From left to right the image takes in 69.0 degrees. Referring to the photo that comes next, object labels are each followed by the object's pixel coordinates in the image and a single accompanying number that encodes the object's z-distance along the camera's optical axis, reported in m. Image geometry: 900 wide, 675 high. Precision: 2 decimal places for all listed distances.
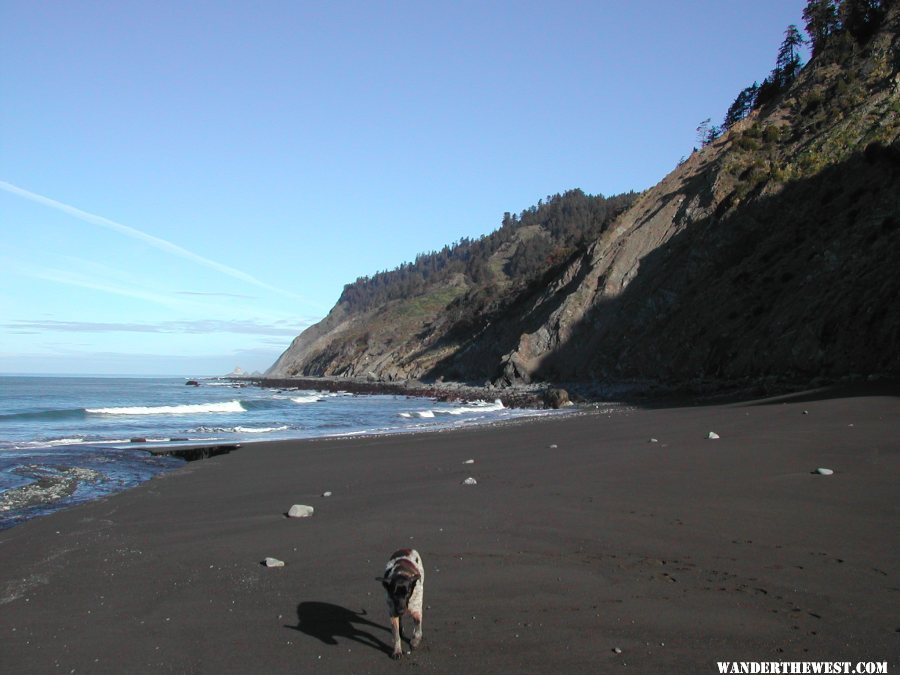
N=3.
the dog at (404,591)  3.95
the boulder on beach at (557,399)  31.47
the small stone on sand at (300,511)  8.09
